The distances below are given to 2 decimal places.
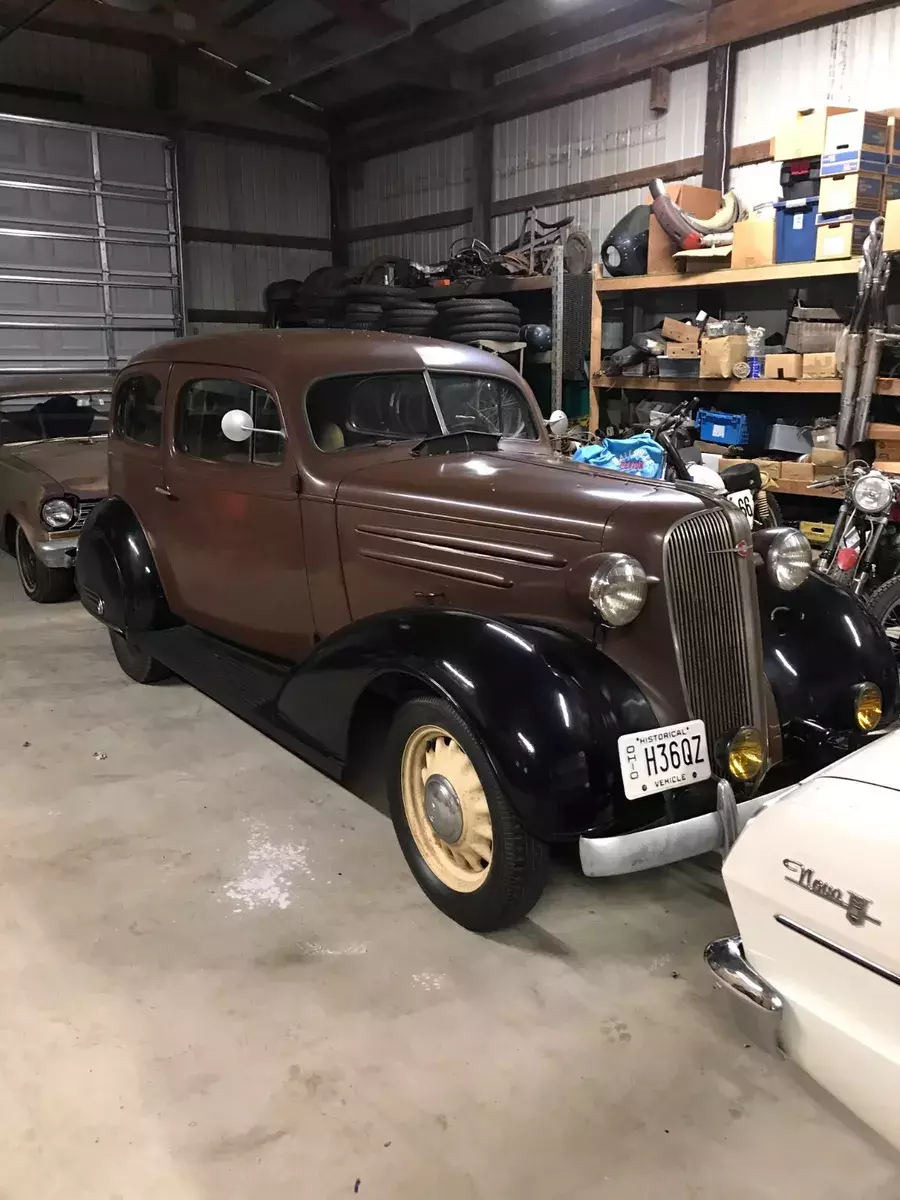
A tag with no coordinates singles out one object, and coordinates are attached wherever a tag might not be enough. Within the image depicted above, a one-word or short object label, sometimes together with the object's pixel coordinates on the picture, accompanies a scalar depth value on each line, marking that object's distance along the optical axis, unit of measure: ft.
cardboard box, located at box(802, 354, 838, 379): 19.12
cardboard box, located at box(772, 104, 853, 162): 18.37
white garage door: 34.01
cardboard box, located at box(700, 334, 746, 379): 20.66
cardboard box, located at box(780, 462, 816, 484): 19.44
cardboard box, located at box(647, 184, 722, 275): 22.02
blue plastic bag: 16.79
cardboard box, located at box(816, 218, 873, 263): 18.22
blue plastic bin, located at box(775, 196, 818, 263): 19.04
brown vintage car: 7.86
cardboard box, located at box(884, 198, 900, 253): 17.04
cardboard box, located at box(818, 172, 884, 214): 18.04
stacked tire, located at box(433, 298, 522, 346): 26.32
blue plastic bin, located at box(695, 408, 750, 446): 21.85
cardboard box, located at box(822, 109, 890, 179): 17.87
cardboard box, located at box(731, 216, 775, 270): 19.95
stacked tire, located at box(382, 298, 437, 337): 28.32
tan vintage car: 19.94
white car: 4.95
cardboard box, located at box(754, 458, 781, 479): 19.88
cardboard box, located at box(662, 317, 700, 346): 21.76
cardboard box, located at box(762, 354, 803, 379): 19.79
